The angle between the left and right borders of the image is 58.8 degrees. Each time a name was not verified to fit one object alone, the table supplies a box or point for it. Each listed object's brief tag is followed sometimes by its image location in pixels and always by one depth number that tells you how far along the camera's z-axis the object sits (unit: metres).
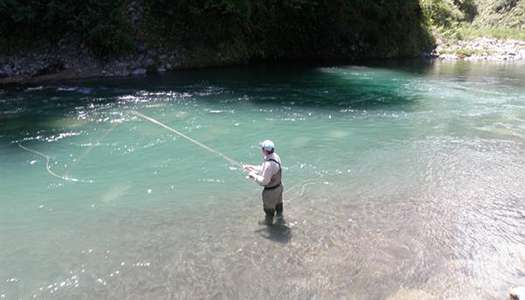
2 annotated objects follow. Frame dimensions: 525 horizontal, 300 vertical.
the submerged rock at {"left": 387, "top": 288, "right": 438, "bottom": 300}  6.14
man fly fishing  7.26
